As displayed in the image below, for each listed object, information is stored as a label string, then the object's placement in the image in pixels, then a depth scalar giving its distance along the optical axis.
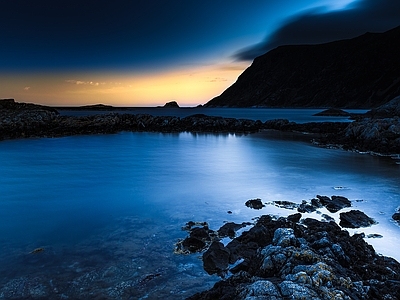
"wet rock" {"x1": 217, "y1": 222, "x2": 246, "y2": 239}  7.90
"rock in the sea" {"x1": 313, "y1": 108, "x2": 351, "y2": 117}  73.76
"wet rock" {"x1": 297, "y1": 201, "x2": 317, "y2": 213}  9.70
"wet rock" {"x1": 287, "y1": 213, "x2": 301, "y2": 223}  8.54
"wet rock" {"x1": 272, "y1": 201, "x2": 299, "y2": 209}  10.20
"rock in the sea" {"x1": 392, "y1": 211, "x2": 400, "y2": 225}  8.76
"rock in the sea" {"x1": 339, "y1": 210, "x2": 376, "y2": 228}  8.48
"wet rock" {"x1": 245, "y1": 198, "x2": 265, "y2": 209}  10.27
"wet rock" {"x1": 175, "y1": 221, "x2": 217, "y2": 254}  7.16
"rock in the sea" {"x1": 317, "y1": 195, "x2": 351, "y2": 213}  9.91
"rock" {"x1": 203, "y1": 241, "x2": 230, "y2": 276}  6.25
